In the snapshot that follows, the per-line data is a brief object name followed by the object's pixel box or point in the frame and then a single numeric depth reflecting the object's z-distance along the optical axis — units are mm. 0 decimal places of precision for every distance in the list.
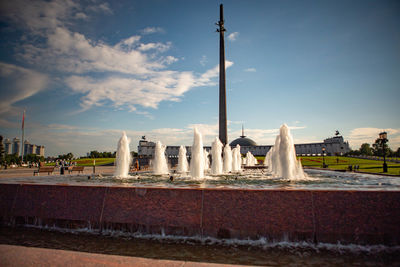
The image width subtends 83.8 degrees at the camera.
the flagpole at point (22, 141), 41300
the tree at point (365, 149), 125362
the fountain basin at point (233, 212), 4078
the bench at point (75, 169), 16655
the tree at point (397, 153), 109988
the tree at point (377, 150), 107012
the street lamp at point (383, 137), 23797
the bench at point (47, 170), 15750
